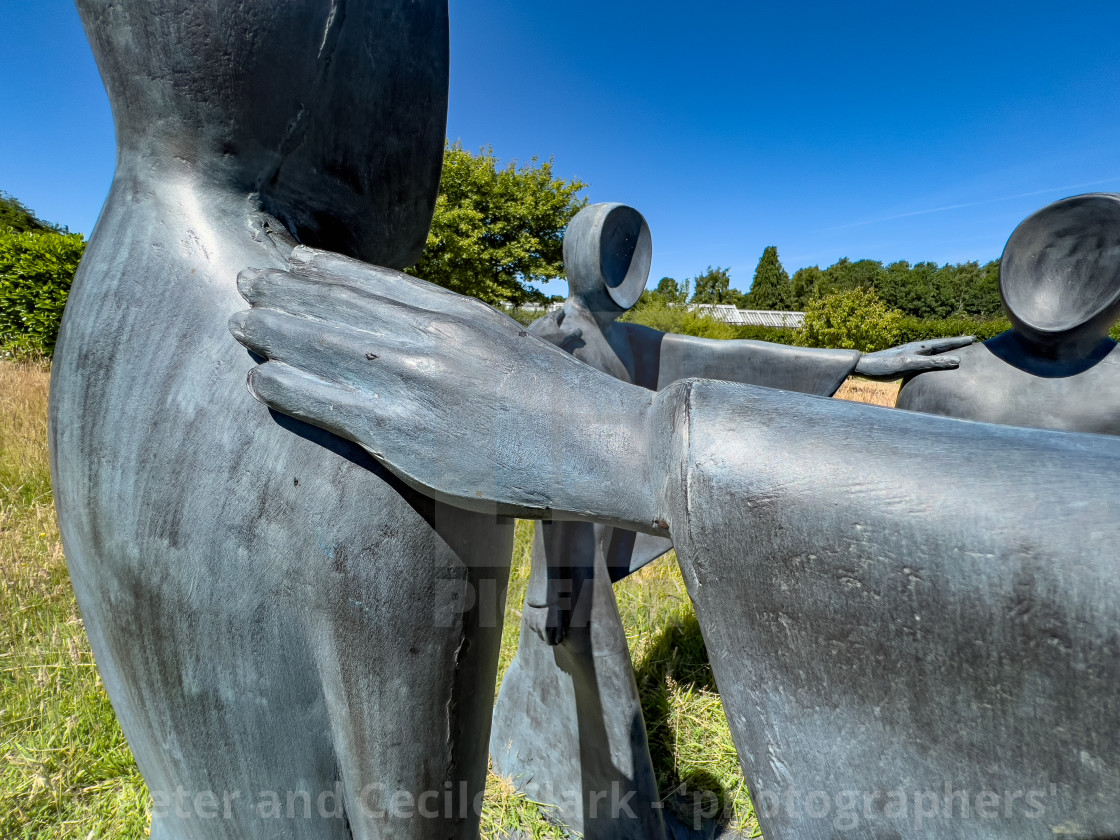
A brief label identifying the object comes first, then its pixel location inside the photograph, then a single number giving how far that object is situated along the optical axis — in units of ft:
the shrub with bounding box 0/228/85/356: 30.42
